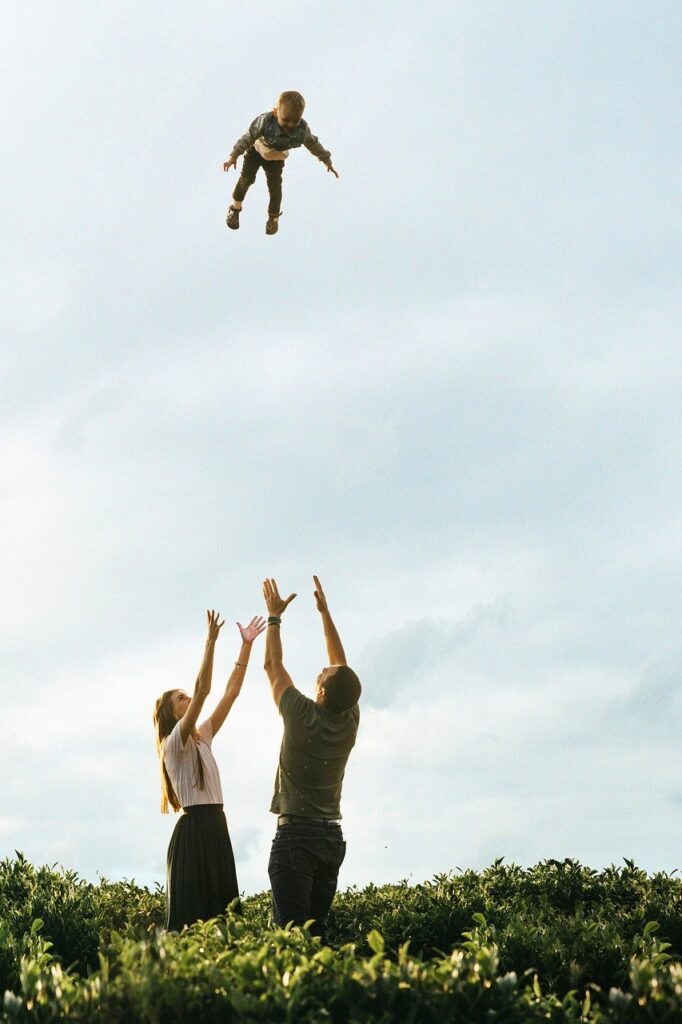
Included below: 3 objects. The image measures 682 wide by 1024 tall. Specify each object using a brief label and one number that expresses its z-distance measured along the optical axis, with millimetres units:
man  8445
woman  8875
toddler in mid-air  11391
